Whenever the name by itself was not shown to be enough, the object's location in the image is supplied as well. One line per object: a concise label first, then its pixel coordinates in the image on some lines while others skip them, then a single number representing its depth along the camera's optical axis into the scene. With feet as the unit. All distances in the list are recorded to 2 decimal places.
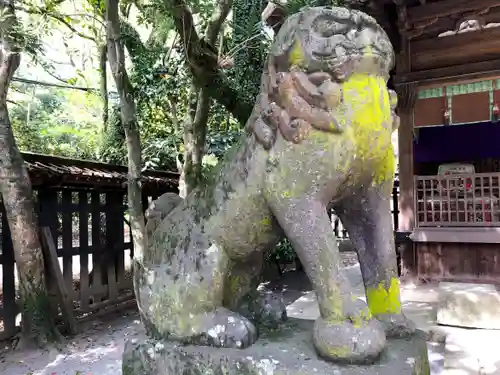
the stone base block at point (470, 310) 13.21
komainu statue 4.55
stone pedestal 4.48
